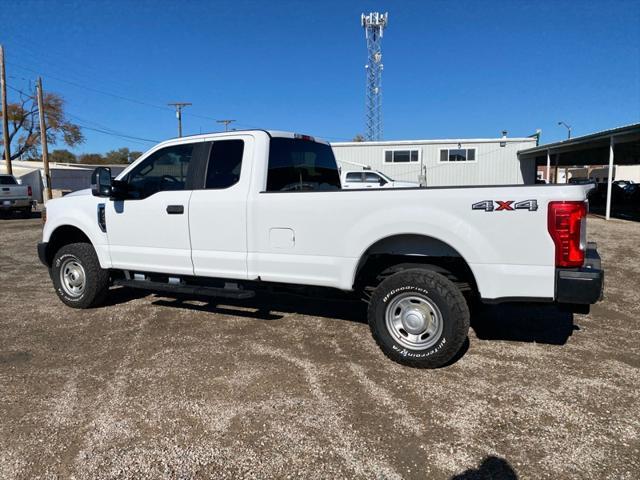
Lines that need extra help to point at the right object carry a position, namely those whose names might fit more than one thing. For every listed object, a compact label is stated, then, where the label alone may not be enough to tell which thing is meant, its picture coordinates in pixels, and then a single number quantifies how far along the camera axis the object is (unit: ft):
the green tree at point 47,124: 178.19
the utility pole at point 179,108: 144.11
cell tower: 148.15
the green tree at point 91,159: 252.13
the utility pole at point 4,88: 85.15
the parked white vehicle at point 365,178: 59.82
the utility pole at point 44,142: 85.18
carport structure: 53.62
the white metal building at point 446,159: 86.79
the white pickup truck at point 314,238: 11.27
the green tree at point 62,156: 248.32
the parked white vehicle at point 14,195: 63.52
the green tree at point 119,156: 272.64
